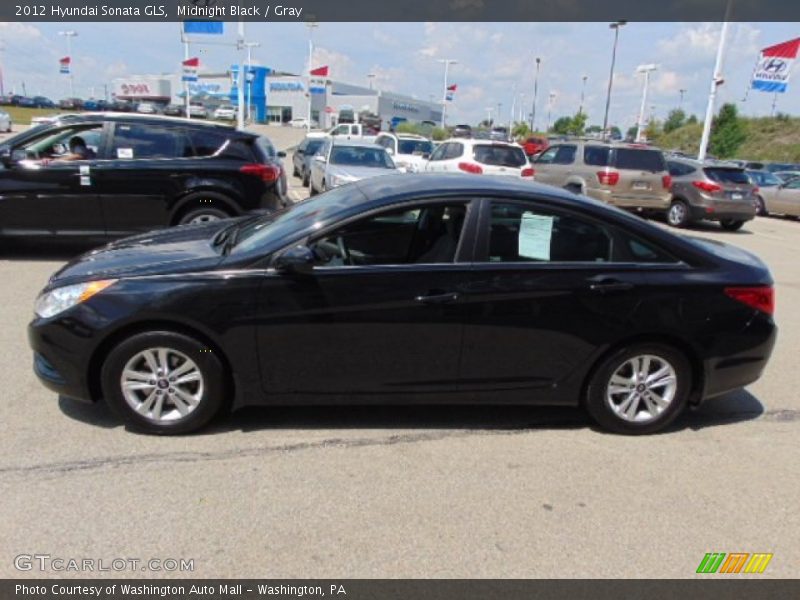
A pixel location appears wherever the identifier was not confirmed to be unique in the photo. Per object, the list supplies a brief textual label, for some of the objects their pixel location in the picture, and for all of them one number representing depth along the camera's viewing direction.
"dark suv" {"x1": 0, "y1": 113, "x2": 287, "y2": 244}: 7.30
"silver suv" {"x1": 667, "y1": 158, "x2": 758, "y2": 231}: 14.20
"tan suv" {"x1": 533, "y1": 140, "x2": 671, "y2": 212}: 14.11
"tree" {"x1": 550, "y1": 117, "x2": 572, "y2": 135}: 78.14
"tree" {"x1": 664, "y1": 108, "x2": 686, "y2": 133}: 74.58
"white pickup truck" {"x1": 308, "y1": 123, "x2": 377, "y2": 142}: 30.30
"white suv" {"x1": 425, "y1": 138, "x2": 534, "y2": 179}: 13.62
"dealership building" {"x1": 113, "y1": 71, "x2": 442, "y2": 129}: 91.94
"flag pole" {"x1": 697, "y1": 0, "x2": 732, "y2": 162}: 23.11
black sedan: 3.47
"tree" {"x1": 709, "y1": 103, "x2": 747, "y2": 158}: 47.62
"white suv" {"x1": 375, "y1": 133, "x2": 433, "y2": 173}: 18.85
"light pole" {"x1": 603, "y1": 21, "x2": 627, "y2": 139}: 46.55
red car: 37.62
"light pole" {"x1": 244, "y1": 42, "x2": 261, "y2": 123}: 78.70
